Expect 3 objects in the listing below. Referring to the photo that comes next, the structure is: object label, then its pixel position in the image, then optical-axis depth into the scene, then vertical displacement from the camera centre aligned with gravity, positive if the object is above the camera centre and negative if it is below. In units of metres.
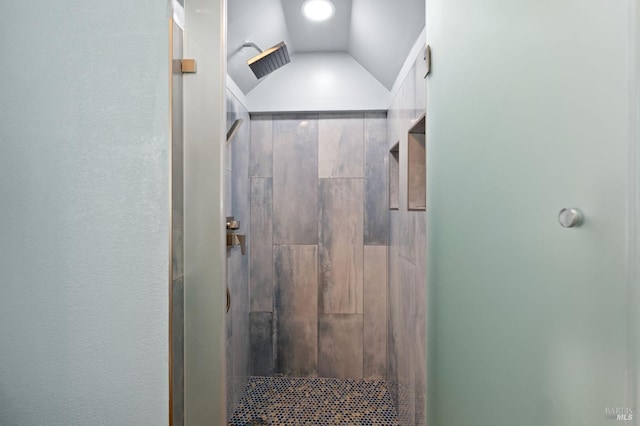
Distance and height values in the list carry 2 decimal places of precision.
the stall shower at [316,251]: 2.41 -0.27
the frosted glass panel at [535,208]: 0.38 +0.01
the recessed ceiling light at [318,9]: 1.83 +1.10
